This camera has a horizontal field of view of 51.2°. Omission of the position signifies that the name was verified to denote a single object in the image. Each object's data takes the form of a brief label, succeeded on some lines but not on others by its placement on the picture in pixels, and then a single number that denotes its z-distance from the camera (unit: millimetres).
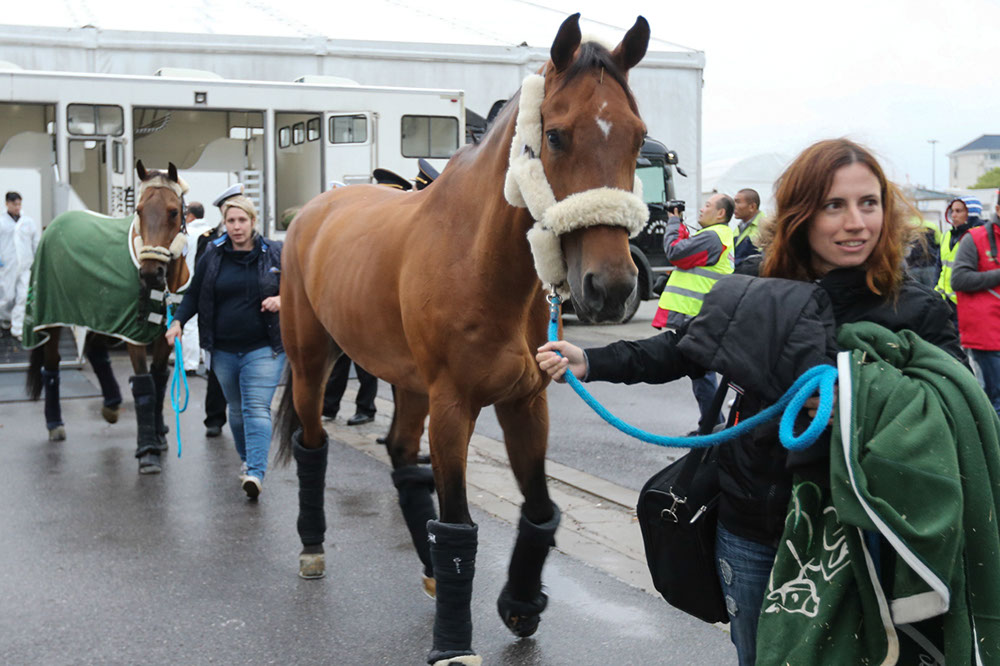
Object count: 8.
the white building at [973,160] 137625
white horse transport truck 12492
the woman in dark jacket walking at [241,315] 6605
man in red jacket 7148
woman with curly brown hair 2188
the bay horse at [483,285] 2926
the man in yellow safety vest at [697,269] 7617
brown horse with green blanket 7449
